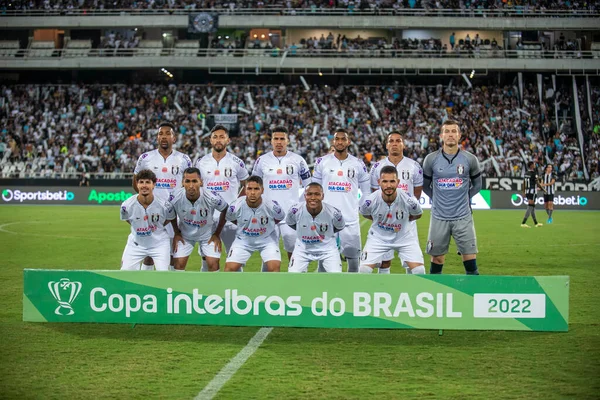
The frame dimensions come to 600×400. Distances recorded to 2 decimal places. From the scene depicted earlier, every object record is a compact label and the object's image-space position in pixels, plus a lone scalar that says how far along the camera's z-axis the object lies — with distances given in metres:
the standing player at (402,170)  10.10
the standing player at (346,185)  10.11
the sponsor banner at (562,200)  32.78
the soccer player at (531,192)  23.00
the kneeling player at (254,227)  9.26
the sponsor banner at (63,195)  33.84
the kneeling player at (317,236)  9.01
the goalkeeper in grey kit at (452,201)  9.18
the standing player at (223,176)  10.44
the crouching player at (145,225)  9.12
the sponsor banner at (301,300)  7.29
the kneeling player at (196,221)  9.41
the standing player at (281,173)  10.42
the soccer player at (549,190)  24.06
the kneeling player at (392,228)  9.11
